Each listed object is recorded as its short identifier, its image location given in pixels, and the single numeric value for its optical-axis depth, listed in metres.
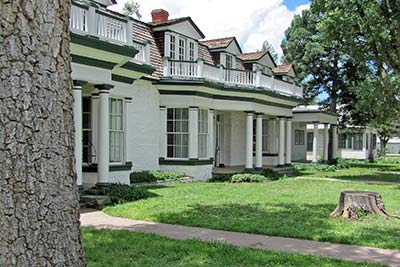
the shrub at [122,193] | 11.95
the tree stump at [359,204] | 9.98
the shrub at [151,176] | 15.95
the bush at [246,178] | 18.90
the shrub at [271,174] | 20.76
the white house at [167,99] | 12.13
